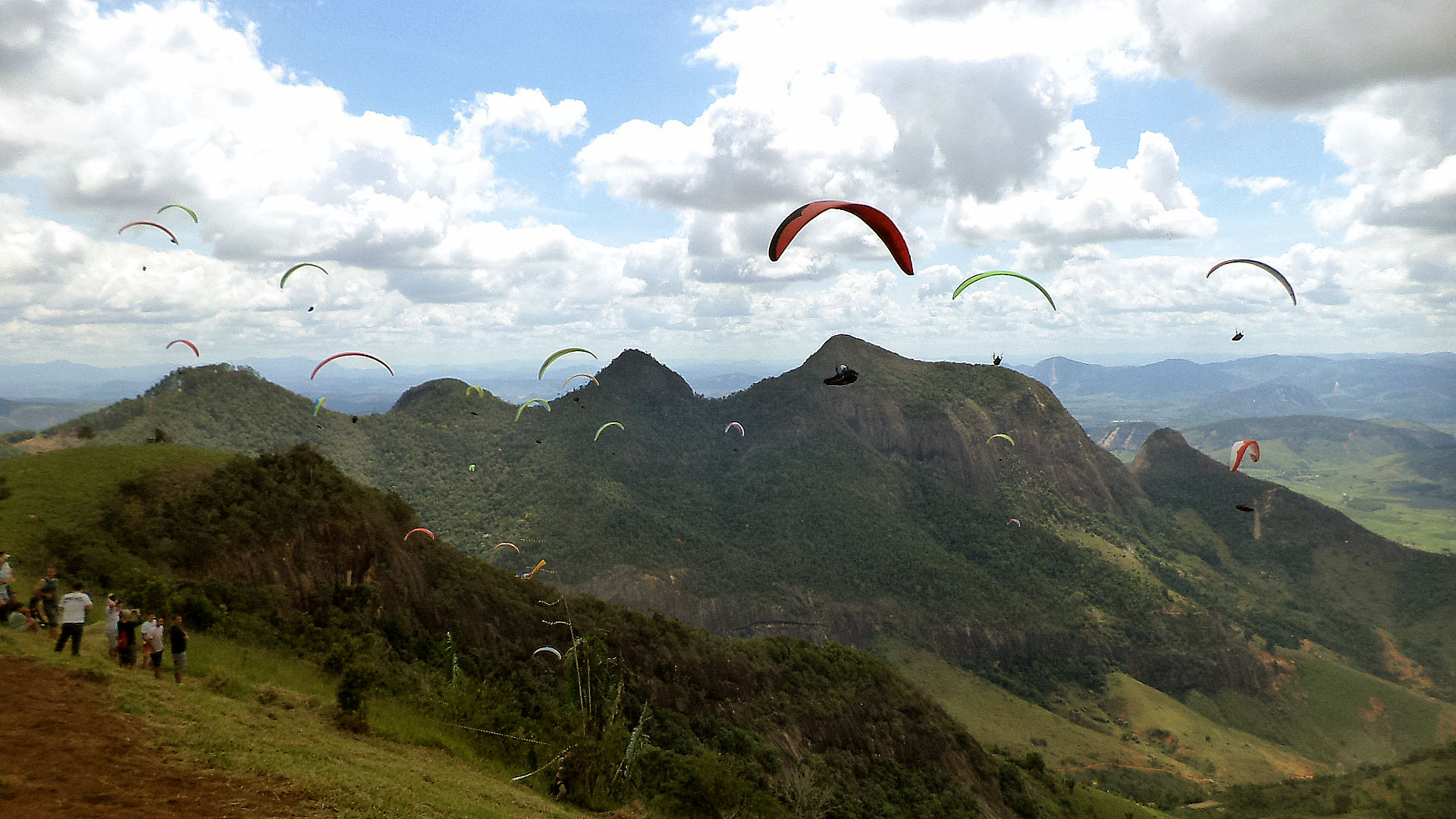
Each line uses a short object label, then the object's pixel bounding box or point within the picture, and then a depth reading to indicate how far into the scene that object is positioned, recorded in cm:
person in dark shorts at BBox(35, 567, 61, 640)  1903
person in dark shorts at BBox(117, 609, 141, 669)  1745
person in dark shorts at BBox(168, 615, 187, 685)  1781
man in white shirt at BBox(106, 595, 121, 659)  1791
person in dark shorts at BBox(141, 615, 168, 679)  1734
